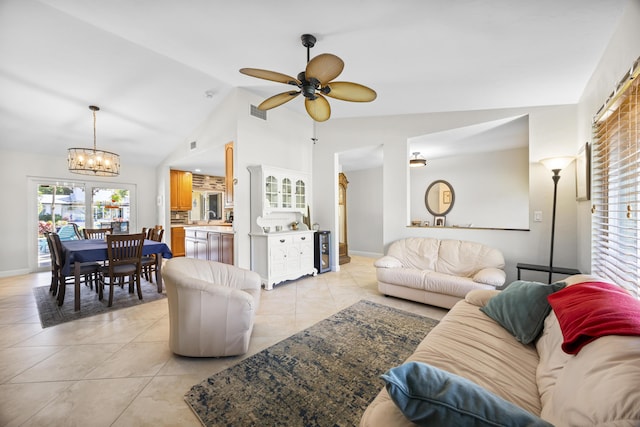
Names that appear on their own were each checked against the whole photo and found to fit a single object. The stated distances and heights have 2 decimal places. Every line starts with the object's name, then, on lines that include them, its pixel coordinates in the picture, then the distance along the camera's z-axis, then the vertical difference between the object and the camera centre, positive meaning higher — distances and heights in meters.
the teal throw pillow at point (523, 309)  1.57 -0.66
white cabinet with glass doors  4.10 +0.36
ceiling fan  1.95 +1.09
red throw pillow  0.95 -0.44
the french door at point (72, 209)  5.05 +0.04
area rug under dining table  2.95 -1.22
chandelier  3.77 +0.76
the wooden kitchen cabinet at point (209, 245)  4.24 -0.63
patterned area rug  1.52 -1.21
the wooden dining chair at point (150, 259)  3.97 -0.77
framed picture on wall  2.46 +0.36
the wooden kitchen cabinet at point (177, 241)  6.38 -0.77
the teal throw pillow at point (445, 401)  0.69 -0.55
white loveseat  2.96 -0.78
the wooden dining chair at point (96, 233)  4.60 -0.41
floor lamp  2.81 +0.46
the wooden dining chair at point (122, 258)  3.28 -0.64
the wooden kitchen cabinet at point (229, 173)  4.23 +0.63
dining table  3.12 -0.56
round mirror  5.71 +0.27
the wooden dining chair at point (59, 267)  3.29 -0.75
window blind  1.60 +0.24
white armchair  1.98 -0.84
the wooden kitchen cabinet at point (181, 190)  6.33 +0.52
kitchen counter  4.29 -0.35
